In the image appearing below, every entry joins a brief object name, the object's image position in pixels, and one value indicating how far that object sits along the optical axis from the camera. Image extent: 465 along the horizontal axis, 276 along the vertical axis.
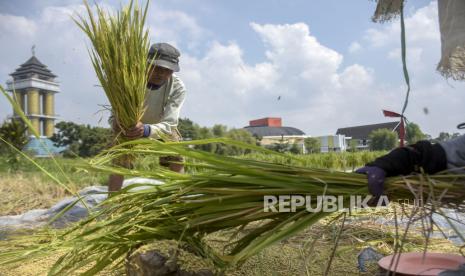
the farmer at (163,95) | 3.01
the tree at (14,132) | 9.40
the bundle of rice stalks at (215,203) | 1.33
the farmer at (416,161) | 1.34
